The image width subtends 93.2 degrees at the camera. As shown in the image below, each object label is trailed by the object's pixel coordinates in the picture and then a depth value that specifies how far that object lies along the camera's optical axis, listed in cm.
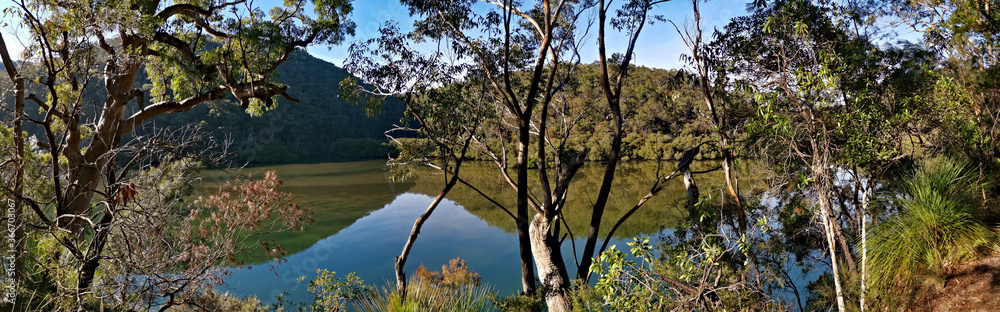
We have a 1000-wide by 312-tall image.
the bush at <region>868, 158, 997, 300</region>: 380
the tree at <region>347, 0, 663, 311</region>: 481
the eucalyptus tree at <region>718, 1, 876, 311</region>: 319
